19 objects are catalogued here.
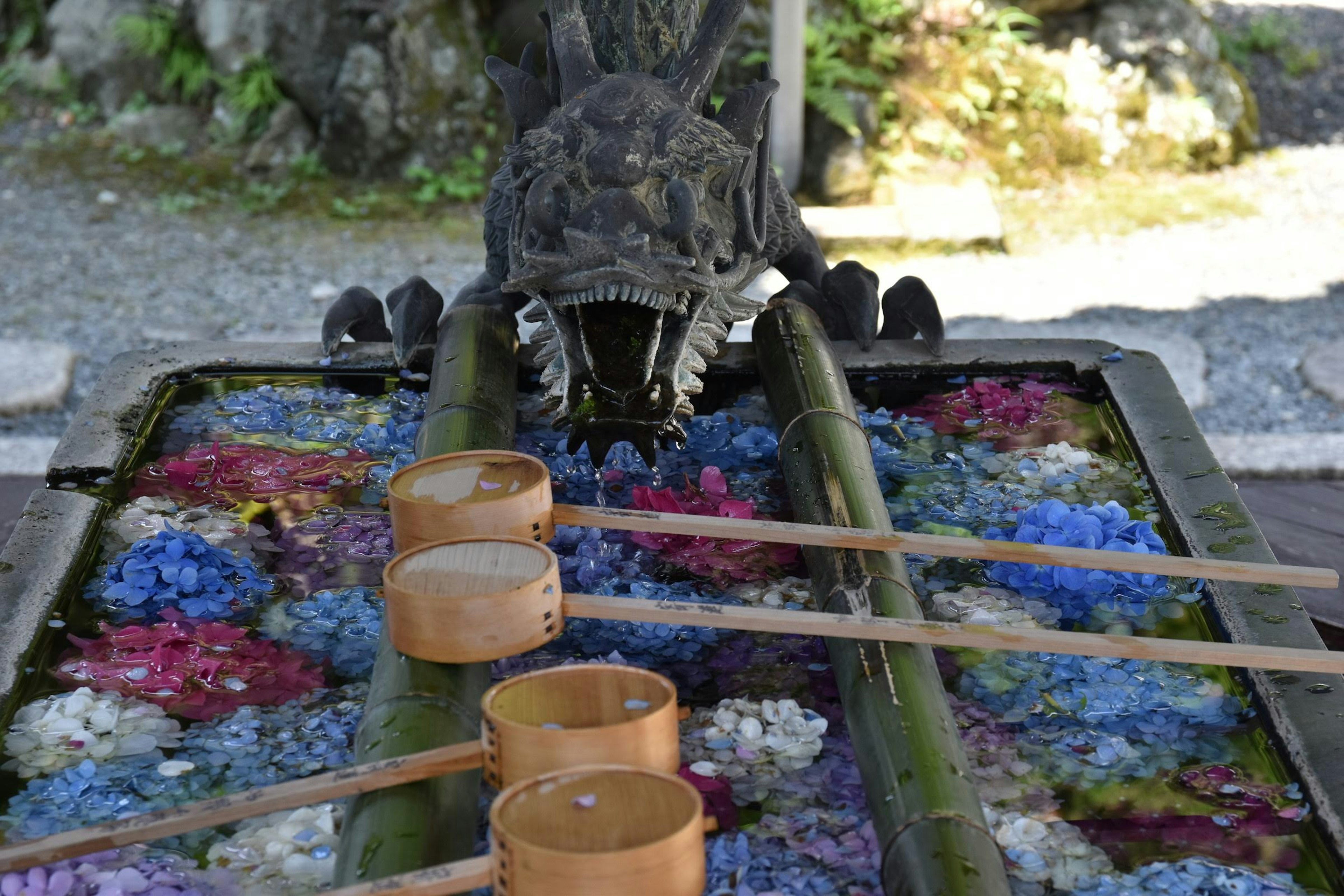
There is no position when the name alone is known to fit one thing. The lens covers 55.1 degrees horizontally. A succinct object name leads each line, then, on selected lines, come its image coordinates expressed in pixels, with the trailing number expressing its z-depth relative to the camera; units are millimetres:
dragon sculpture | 2166
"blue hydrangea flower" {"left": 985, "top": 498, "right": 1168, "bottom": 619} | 2404
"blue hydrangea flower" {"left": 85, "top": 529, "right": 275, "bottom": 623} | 2354
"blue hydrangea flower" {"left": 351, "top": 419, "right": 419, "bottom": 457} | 2957
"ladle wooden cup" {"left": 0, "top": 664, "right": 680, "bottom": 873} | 1563
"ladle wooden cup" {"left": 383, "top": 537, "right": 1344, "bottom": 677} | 1851
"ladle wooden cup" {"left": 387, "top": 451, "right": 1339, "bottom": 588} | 2098
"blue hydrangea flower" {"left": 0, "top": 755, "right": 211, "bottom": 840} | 1842
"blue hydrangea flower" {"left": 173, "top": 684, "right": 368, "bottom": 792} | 1949
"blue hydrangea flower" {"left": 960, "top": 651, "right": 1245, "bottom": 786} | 1992
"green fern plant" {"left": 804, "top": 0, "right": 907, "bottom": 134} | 7309
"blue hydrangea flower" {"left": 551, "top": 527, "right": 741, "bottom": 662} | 2258
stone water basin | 1819
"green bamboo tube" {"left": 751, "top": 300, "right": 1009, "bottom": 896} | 1649
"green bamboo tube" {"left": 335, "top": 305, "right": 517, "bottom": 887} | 1615
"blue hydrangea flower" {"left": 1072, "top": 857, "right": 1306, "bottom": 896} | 1726
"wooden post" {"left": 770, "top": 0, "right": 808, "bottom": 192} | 6609
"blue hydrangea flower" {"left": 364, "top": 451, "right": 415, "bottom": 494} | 2797
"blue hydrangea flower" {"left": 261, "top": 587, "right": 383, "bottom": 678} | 2238
